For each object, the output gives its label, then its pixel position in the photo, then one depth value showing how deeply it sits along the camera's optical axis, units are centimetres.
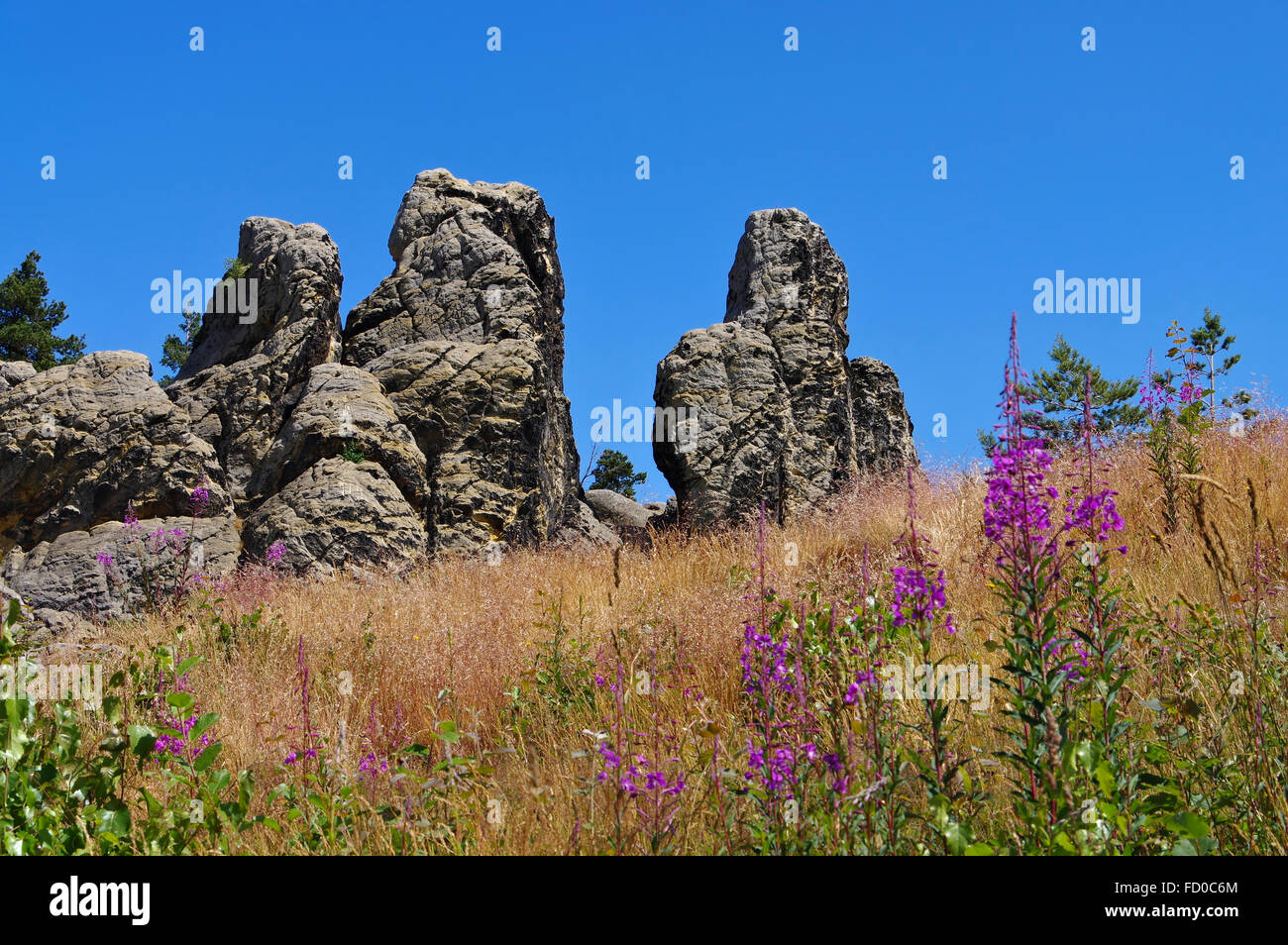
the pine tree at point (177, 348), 2962
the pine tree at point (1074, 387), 2645
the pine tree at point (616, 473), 2786
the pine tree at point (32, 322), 2812
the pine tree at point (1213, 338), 2309
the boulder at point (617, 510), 2202
